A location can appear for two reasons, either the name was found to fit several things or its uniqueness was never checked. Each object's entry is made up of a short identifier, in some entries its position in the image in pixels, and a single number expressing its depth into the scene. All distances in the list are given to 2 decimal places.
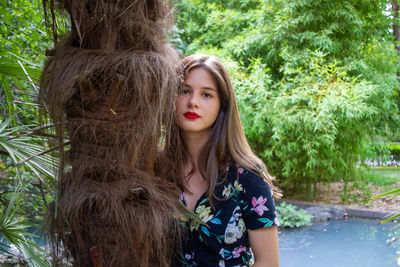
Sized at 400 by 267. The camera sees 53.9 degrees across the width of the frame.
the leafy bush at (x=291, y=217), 6.20
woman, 1.49
